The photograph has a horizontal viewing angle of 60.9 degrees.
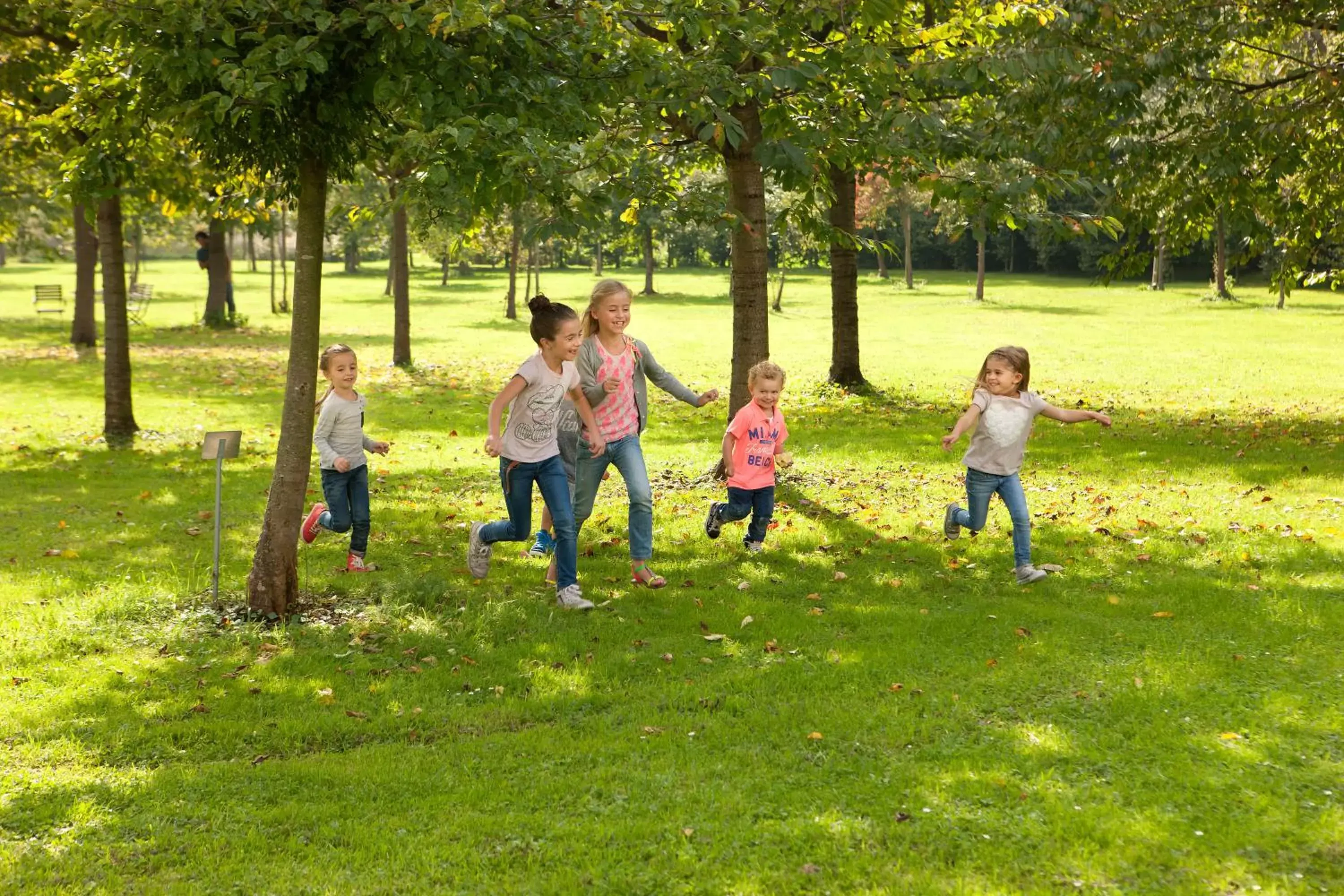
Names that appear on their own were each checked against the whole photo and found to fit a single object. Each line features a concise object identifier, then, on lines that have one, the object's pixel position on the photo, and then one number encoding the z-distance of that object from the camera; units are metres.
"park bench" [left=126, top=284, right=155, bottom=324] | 35.11
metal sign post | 6.63
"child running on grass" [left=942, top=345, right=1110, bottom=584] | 7.38
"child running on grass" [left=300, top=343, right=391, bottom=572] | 7.73
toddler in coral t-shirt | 7.84
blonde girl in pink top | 7.27
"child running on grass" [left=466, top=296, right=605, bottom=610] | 6.89
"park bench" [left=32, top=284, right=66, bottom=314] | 38.47
